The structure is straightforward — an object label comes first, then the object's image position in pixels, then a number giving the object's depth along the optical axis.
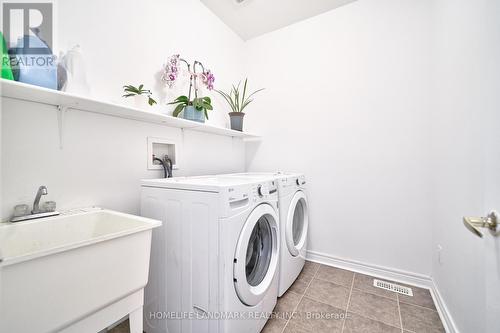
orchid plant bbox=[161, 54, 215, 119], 1.57
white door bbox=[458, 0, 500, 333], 0.55
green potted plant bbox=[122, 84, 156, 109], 1.30
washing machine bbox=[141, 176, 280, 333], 0.93
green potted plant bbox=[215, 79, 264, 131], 2.17
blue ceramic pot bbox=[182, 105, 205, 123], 1.59
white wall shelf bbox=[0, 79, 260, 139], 0.84
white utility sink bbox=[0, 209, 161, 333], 0.55
